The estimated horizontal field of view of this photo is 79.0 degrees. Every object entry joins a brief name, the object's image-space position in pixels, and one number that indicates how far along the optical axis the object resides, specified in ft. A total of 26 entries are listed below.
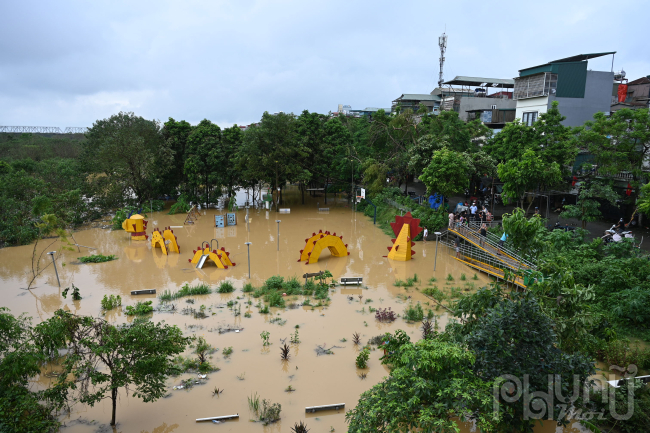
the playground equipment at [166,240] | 69.00
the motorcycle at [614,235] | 54.31
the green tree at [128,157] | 95.81
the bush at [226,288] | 51.42
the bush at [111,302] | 45.80
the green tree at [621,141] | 58.03
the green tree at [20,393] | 21.16
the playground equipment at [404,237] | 64.39
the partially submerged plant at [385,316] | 43.39
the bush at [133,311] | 43.37
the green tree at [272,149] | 96.32
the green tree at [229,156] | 103.22
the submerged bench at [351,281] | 53.78
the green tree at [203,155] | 100.99
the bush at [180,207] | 104.25
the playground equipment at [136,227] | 77.56
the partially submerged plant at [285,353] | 35.53
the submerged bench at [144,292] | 50.89
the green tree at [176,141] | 107.86
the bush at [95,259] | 64.80
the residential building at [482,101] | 114.21
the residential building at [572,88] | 84.89
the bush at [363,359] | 34.25
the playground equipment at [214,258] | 60.95
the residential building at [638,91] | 101.14
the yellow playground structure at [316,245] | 63.82
